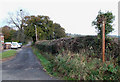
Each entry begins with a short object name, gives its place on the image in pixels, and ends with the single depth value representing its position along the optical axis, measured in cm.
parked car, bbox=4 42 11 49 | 2502
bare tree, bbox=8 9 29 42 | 3953
